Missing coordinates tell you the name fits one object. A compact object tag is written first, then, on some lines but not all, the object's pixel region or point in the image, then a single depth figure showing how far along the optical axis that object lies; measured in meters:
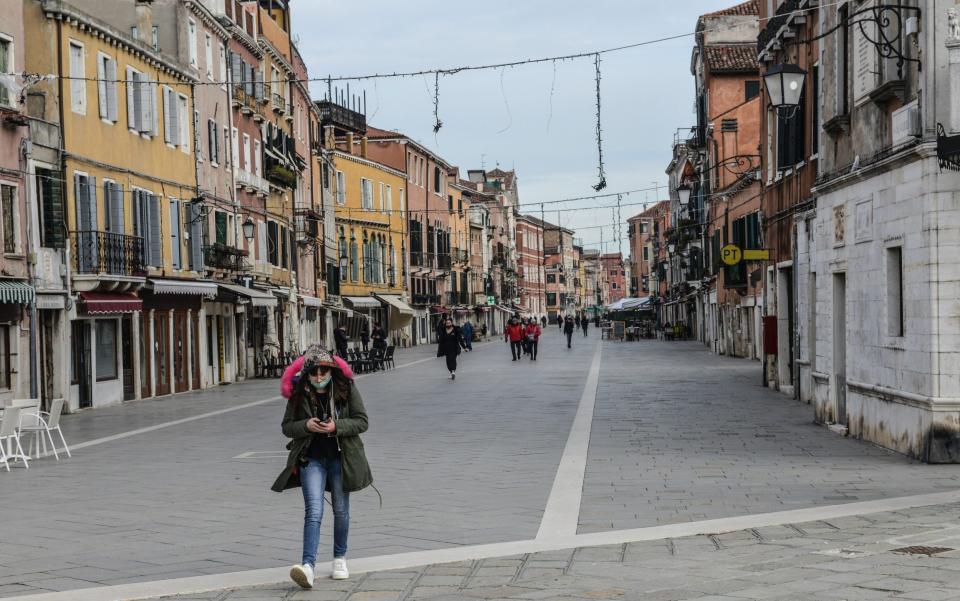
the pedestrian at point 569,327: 62.28
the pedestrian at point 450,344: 34.69
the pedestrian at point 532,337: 46.91
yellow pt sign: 30.53
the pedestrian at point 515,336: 47.08
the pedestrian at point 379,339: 44.92
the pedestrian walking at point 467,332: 66.69
